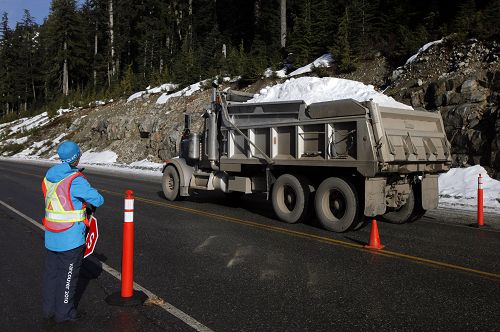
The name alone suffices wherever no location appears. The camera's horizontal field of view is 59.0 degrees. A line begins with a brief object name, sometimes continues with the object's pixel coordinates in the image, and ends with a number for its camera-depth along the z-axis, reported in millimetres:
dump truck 8031
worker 4105
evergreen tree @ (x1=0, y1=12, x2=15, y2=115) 79938
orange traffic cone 7143
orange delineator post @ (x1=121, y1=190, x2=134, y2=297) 4531
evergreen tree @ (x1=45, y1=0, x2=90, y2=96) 62250
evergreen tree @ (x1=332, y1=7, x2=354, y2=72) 24016
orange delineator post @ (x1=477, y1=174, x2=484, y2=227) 8961
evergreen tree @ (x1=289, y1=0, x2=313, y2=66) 28281
